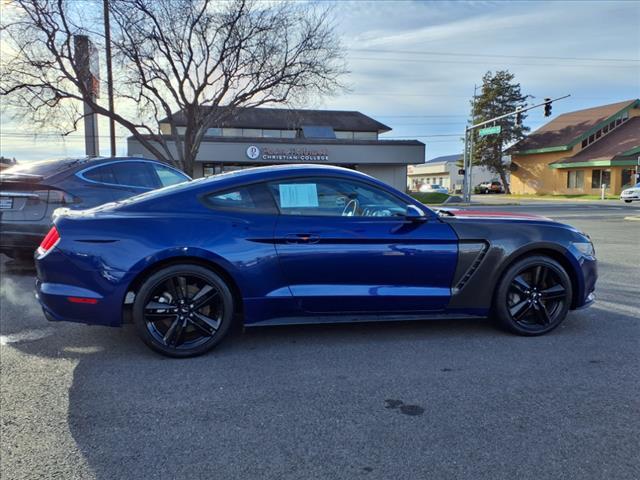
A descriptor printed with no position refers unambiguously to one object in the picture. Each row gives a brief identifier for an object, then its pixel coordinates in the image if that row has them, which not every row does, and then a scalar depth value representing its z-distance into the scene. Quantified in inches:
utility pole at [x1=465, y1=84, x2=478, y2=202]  2208.4
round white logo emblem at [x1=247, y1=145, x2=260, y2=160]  1224.2
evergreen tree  2101.4
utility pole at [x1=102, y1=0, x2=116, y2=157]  716.7
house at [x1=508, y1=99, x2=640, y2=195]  1648.6
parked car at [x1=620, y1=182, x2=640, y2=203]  1267.2
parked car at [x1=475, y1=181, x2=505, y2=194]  2325.3
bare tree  746.2
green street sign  1098.3
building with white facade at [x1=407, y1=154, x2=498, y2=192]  3112.7
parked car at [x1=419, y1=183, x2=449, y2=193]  1719.7
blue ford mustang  141.6
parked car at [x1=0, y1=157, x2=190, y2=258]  232.2
